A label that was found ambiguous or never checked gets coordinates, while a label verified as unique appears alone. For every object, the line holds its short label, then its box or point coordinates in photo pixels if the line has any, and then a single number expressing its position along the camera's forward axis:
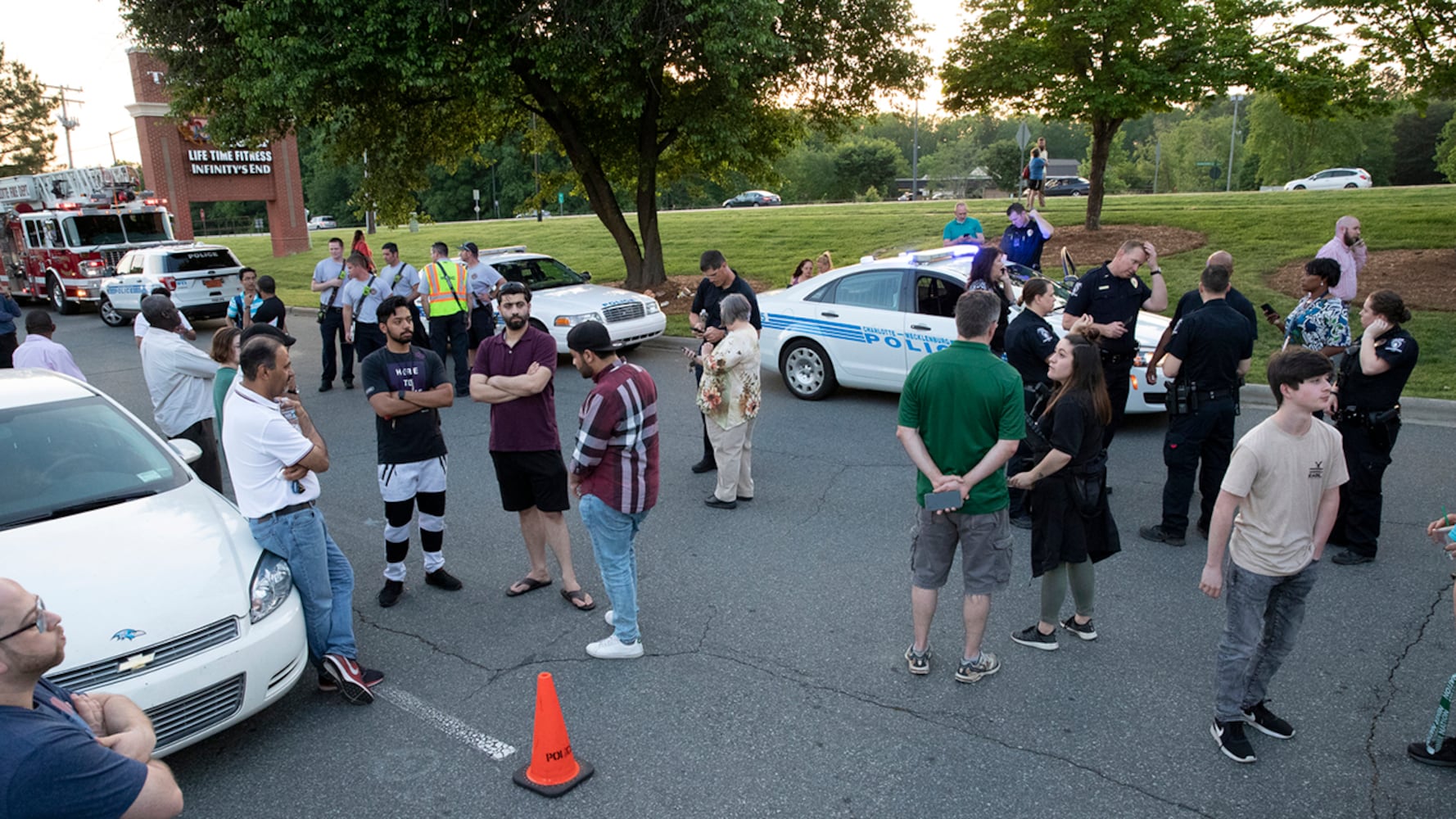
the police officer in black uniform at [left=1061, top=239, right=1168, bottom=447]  6.86
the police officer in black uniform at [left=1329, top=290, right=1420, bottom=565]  5.35
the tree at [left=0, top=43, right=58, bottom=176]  53.31
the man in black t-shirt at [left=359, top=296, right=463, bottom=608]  5.13
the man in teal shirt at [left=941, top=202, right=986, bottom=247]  13.38
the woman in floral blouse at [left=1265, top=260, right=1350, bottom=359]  6.26
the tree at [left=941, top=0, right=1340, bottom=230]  15.00
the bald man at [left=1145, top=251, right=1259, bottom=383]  6.28
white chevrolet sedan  3.53
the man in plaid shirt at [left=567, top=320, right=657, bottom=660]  4.40
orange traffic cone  3.62
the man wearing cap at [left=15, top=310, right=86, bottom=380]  6.56
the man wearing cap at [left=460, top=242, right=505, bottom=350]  11.53
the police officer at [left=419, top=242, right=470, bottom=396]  10.68
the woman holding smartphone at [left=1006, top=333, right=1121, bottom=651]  4.36
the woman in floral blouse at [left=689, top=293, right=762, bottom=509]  6.68
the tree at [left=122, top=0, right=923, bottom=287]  13.05
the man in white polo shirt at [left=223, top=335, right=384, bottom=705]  4.14
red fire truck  21.05
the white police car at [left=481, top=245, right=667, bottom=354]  12.44
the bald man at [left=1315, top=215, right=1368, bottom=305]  8.12
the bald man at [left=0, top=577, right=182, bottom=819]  1.98
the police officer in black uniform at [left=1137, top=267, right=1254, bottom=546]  5.86
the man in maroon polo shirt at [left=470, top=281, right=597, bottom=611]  5.09
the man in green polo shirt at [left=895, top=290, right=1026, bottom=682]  4.02
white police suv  18.03
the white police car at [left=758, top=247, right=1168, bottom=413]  9.29
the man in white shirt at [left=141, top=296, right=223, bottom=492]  6.31
